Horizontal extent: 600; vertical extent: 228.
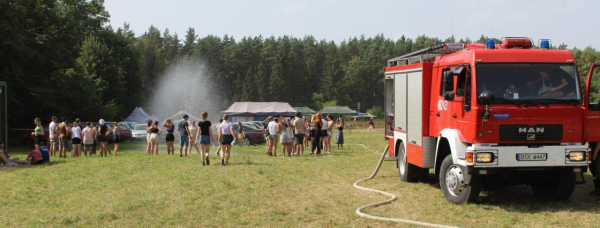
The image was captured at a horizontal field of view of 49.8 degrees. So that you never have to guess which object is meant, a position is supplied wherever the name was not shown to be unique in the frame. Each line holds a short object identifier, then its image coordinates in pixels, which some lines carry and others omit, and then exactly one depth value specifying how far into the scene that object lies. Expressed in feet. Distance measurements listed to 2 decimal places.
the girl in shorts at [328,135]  92.17
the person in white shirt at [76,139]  81.66
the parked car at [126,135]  141.20
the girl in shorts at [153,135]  84.94
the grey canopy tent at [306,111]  337.72
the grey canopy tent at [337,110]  355.15
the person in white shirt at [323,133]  89.97
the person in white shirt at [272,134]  82.64
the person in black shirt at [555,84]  35.42
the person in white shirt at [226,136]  66.64
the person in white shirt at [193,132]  87.53
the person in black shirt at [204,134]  65.98
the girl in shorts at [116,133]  90.98
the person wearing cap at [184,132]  80.38
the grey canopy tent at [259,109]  225.15
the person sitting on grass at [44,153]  73.15
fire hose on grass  31.40
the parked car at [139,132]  140.26
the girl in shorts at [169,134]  82.44
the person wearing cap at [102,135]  84.89
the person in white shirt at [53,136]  83.10
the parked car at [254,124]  126.36
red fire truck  34.63
